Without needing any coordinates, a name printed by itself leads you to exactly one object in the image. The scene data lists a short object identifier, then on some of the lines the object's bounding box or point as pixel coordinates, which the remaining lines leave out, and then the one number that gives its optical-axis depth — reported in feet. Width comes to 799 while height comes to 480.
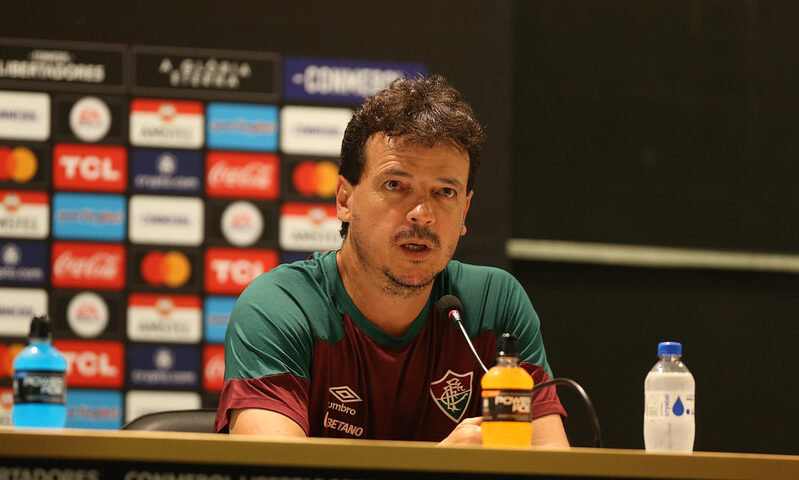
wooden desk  13.71
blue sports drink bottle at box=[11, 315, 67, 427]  14.43
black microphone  15.22
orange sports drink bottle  14.38
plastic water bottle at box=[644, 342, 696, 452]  14.86
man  15.23
